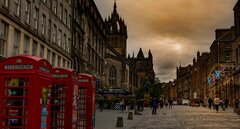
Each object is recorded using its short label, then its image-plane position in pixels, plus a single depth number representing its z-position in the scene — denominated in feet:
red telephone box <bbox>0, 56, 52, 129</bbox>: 19.90
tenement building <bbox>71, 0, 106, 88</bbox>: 109.48
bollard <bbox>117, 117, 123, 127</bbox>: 48.98
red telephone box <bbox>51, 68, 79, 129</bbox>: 26.49
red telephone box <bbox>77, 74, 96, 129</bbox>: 31.29
